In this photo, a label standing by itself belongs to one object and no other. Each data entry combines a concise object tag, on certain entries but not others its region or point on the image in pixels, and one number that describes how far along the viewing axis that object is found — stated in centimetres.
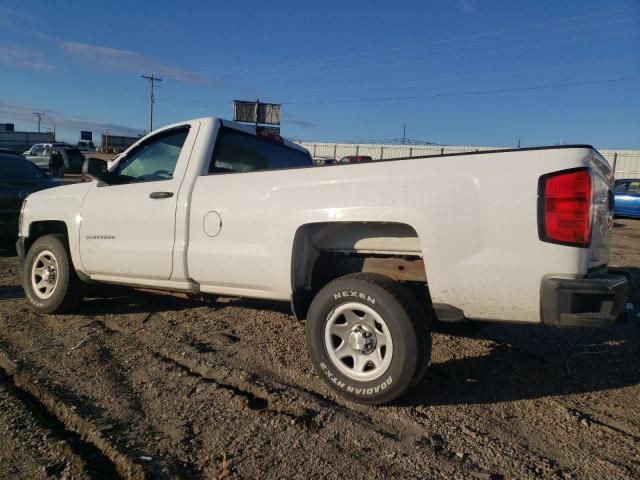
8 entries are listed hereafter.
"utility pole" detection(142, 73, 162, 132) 8056
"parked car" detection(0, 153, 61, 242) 799
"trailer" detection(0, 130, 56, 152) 5662
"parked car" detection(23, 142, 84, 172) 2991
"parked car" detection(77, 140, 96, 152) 6262
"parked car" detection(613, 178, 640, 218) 1816
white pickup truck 269
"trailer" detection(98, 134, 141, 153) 6323
